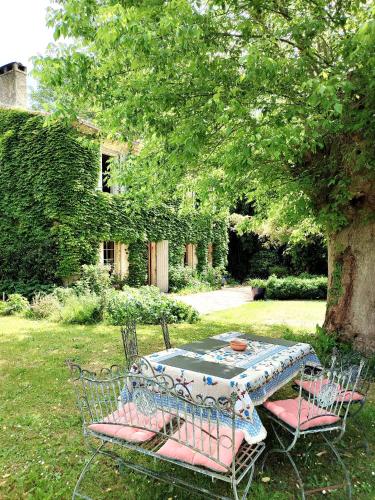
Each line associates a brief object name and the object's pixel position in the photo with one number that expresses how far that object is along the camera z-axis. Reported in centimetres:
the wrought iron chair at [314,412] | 313
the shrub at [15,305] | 1116
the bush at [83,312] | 993
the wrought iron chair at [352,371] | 372
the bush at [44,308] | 1066
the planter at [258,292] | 1620
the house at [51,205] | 1289
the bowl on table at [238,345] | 415
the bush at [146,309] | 984
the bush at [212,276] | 1973
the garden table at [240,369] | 312
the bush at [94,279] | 1277
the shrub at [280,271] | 2188
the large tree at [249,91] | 460
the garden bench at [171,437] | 261
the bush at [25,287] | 1255
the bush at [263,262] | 2297
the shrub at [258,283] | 1645
